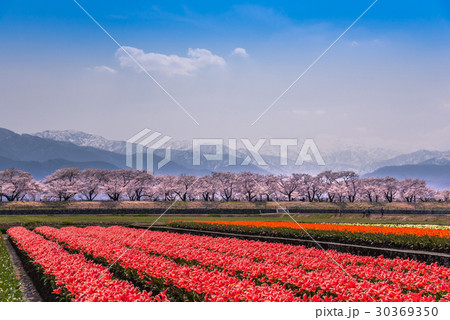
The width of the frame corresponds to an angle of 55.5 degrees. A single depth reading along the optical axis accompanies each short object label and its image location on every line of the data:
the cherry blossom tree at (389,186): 111.94
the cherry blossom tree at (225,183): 105.44
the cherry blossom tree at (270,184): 109.47
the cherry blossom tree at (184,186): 103.94
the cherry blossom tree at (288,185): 110.00
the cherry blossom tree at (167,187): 103.44
